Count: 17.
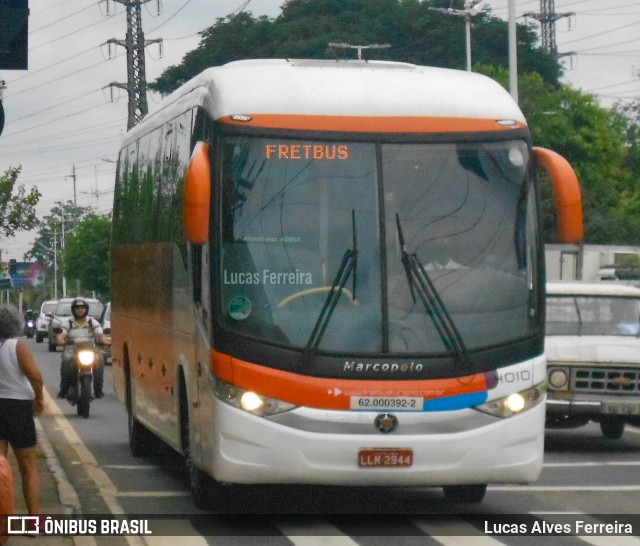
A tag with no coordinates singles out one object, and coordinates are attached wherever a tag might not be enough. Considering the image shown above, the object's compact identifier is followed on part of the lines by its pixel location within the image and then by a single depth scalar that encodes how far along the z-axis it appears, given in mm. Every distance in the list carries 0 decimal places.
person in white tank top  11180
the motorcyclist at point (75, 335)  24281
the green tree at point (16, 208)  42719
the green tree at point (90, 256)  92750
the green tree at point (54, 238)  161625
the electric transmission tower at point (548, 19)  107688
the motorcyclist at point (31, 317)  78912
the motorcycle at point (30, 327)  77031
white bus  11375
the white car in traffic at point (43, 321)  64125
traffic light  11625
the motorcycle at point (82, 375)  23672
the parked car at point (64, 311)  52797
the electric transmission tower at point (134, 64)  58062
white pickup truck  17641
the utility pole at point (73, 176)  149650
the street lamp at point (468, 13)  48688
